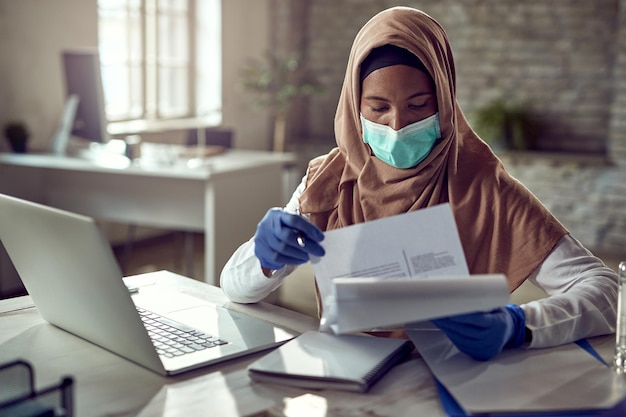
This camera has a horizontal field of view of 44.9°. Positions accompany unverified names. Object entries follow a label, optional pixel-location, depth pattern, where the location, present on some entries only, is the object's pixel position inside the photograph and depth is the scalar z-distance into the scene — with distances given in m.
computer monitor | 3.80
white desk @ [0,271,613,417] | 0.96
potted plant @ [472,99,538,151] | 5.65
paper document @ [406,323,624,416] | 0.95
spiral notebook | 1.03
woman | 1.39
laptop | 1.03
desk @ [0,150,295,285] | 3.54
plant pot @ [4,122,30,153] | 4.07
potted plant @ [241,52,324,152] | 5.96
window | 5.12
